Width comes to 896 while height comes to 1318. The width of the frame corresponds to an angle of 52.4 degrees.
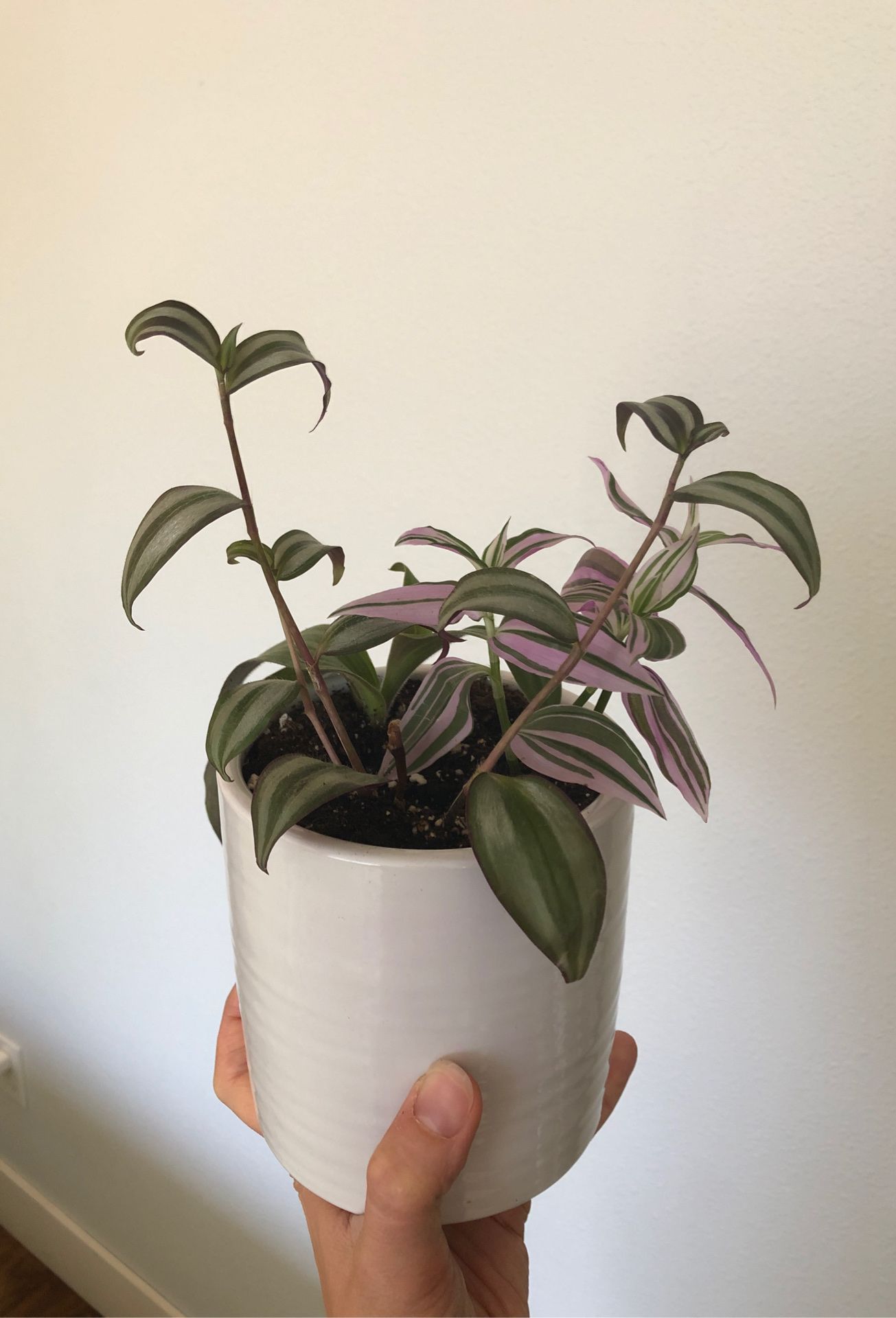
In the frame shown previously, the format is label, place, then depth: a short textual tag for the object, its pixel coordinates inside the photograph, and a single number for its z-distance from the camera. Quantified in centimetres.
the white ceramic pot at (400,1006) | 39
